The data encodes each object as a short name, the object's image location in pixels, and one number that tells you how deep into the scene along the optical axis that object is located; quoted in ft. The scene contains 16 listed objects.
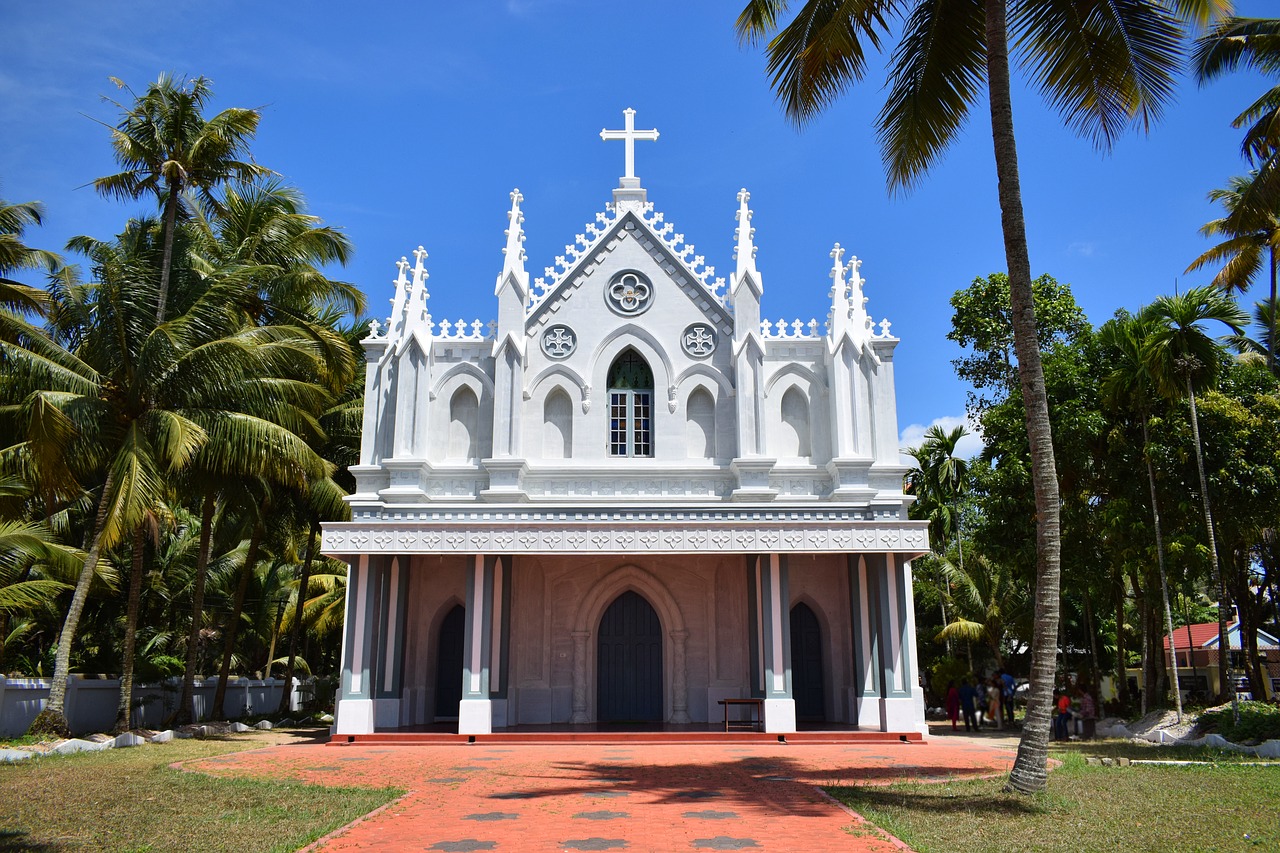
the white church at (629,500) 63.31
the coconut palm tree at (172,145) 66.90
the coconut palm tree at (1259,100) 59.93
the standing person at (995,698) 78.79
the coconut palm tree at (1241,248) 70.13
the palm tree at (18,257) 67.67
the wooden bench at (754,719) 62.34
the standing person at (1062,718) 67.87
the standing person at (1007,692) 80.33
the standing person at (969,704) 79.25
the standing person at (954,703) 79.87
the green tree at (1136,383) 66.74
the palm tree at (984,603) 106.22
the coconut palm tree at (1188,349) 64.08
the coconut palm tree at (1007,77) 35.50
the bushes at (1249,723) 51.75
